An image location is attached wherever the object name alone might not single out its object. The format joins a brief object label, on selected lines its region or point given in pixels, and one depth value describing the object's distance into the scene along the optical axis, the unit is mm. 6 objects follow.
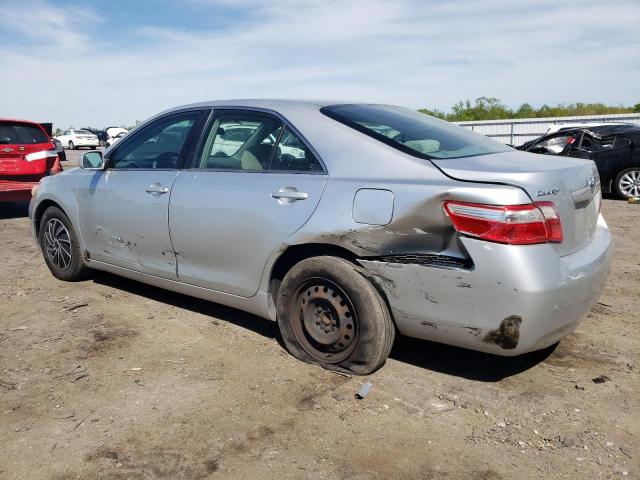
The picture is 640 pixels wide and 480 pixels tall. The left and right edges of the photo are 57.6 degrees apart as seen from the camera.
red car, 9055
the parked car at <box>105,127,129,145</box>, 39906
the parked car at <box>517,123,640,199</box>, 10125
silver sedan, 2760
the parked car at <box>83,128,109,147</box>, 40872
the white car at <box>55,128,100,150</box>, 37844
